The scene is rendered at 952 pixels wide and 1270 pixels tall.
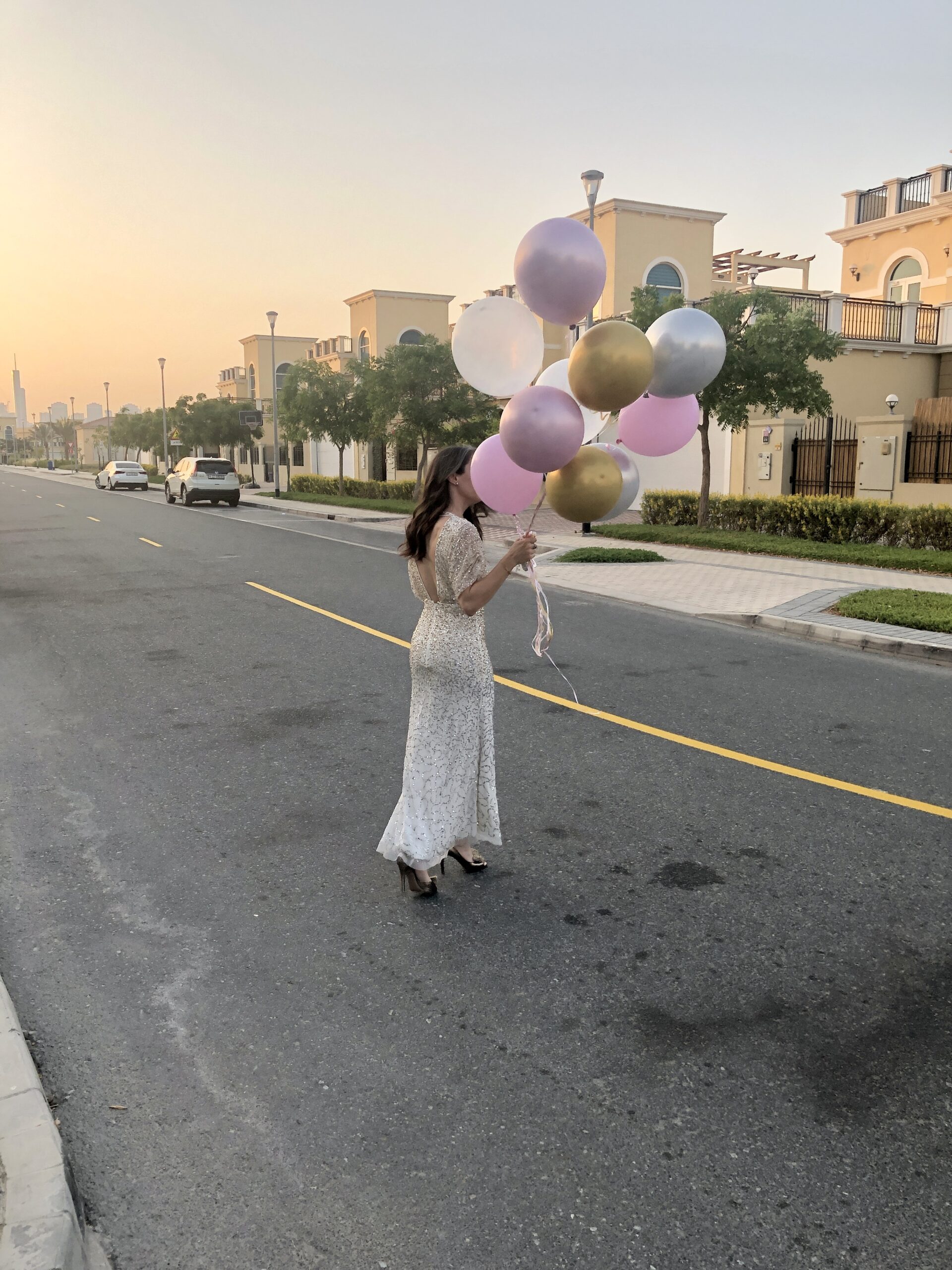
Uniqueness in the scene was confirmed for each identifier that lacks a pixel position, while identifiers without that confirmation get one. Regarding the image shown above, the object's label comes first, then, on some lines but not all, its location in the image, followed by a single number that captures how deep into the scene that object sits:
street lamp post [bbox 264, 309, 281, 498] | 35.40
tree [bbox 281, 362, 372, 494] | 33.53
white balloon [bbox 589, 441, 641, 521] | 4.48
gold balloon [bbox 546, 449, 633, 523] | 4.14
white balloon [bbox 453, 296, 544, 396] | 4.46
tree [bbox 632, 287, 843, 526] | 17.80
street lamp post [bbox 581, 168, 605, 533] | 17.75
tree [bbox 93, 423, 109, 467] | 117.06
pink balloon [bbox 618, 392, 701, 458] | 4.70
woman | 4.00
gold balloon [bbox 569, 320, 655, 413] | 4.06
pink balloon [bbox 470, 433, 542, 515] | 4.05
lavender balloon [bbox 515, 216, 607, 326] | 4.12
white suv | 34.03
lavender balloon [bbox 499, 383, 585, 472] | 3.90
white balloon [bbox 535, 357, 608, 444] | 4.55
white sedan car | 47.94
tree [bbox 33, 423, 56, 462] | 150.88
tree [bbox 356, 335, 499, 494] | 27.41
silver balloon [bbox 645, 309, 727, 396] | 4.35
